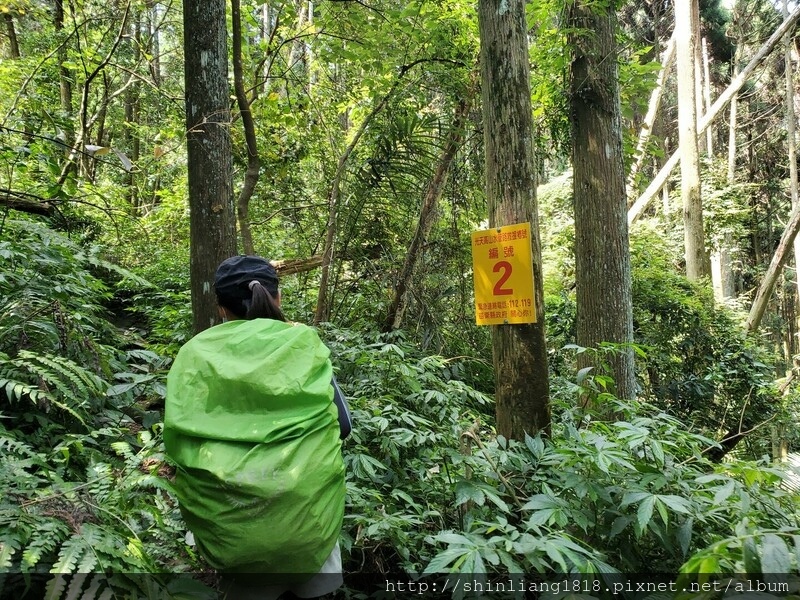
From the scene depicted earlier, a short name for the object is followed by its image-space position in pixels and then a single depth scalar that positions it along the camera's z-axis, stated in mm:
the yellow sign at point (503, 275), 2471
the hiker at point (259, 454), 1449
